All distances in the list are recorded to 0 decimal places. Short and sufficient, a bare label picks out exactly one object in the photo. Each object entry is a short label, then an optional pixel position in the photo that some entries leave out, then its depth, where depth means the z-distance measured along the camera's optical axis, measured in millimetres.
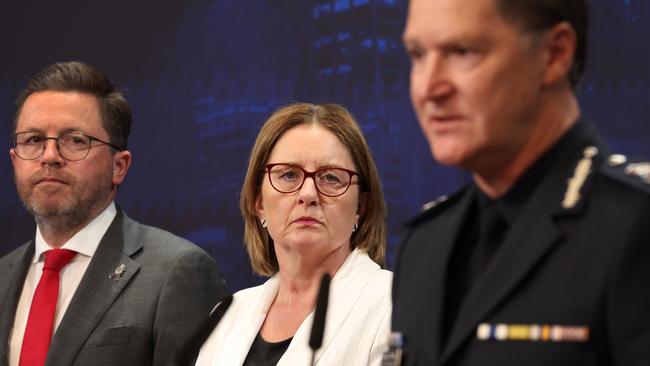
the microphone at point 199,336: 4762
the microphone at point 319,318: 4388
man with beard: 5125
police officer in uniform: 3752
